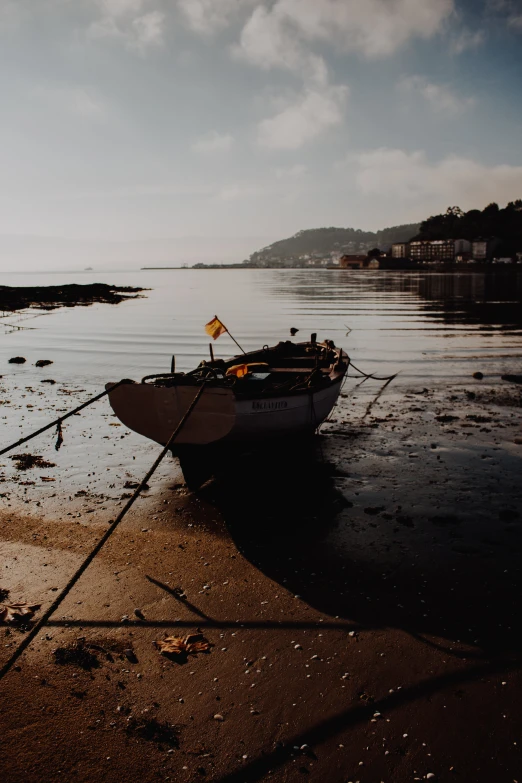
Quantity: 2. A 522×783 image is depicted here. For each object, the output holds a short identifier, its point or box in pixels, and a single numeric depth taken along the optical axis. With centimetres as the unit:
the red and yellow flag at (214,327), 1479
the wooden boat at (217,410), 1018
